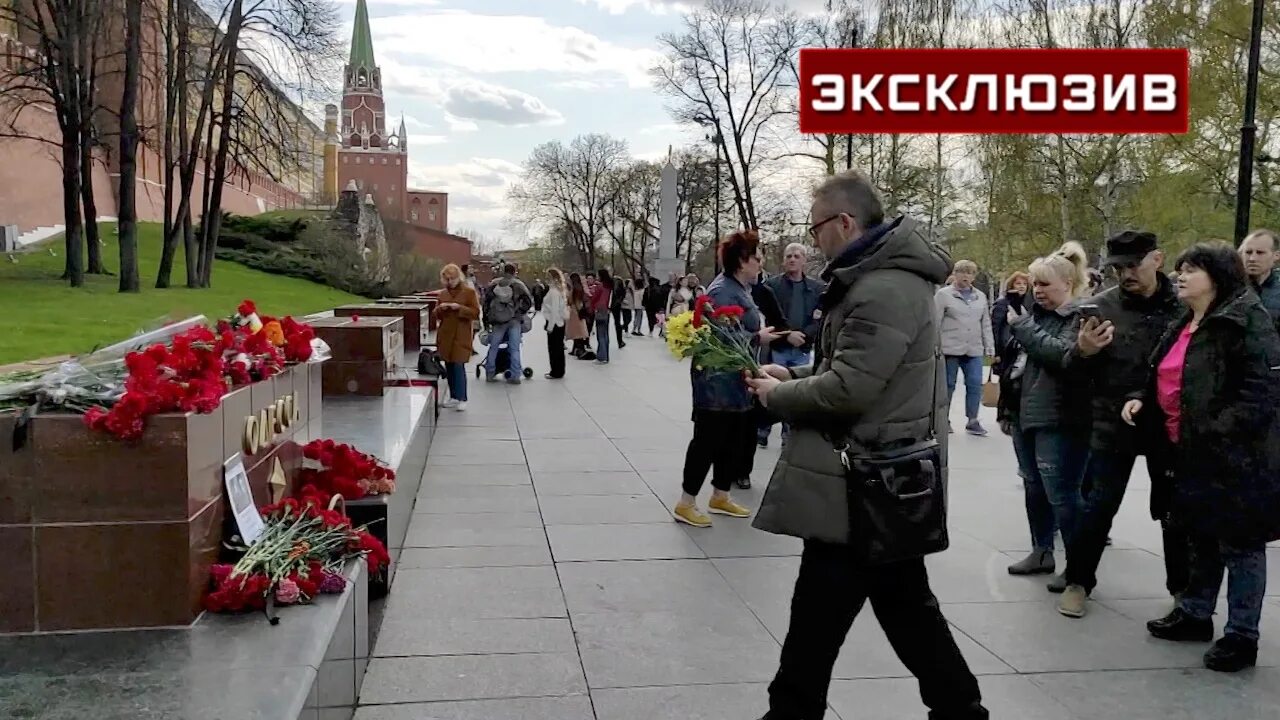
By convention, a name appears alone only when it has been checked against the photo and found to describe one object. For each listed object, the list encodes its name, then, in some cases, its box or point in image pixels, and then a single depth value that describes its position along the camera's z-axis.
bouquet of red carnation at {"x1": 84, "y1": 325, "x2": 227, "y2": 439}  3.30
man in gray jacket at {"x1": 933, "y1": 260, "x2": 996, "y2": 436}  10.87
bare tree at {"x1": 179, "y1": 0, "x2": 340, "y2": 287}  31.45
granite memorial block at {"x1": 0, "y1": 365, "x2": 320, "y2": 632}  3.34
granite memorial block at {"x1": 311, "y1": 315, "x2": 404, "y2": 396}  9.79
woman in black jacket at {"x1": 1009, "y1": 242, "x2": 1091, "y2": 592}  5.35
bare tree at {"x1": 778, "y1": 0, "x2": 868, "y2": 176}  34.00
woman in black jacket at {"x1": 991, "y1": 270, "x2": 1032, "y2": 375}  9.49
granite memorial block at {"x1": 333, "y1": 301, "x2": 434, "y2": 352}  14.04
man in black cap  5.08
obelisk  39.94
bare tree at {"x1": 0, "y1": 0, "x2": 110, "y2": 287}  30.42
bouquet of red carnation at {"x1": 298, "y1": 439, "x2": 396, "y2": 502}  5.00
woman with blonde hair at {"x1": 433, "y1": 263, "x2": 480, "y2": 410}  11.98
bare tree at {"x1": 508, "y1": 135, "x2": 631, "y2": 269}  79.94
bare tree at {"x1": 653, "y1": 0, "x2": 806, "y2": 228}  40.75
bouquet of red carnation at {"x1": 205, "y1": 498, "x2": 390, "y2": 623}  3.58
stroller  16.59
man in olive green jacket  3.17
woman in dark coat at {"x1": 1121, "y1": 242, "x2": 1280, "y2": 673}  4.38
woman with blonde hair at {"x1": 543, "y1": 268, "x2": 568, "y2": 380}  16.97
